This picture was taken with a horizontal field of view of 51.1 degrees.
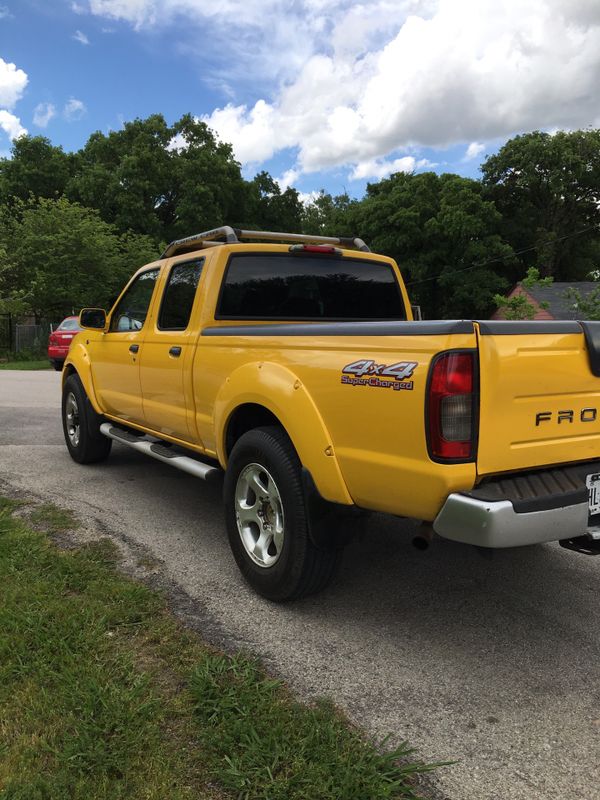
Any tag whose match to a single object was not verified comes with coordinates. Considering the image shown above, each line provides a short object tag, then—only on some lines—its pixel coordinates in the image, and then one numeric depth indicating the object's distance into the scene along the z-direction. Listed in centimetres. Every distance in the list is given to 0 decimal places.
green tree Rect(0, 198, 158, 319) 2438
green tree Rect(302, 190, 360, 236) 6179
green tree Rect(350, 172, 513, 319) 3912
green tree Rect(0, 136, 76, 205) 3947
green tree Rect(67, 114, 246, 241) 3838
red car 1814
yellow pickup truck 245
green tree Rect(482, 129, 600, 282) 4184
